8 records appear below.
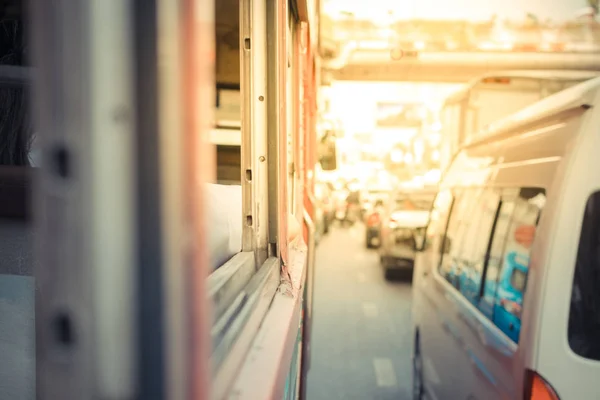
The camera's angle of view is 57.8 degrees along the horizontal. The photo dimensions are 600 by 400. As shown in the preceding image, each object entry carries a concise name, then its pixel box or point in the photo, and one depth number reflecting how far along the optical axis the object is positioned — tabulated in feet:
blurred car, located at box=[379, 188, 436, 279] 32.58
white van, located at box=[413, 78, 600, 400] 5.79
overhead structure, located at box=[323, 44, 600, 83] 46.88
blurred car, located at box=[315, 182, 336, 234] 56.33
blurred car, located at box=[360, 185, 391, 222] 91.66
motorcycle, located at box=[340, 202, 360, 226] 84.69
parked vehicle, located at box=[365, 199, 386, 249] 49.19
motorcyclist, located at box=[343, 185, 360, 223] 84.94
